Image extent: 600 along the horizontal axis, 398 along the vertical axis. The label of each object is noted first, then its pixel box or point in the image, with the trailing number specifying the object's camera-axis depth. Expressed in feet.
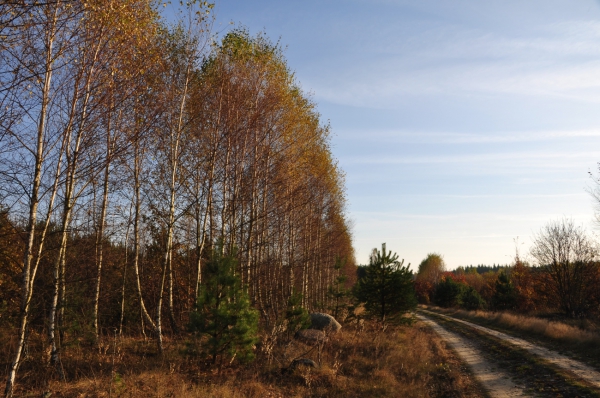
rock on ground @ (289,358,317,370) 39.47
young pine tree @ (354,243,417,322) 63.67
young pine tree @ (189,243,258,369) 34.42
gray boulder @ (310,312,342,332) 61.18
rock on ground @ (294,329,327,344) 53.11
